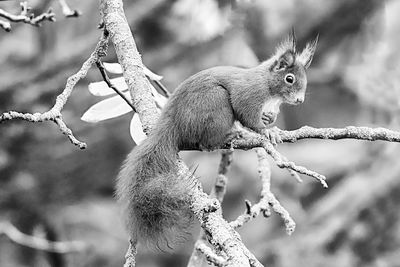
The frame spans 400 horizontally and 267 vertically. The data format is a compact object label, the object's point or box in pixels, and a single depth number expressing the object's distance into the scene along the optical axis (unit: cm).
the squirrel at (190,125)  473
